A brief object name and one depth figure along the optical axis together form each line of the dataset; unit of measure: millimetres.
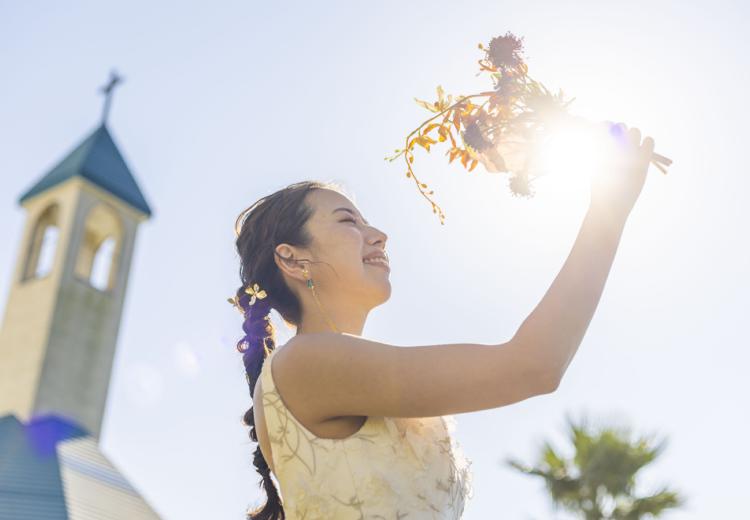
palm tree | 16312
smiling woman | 1924
